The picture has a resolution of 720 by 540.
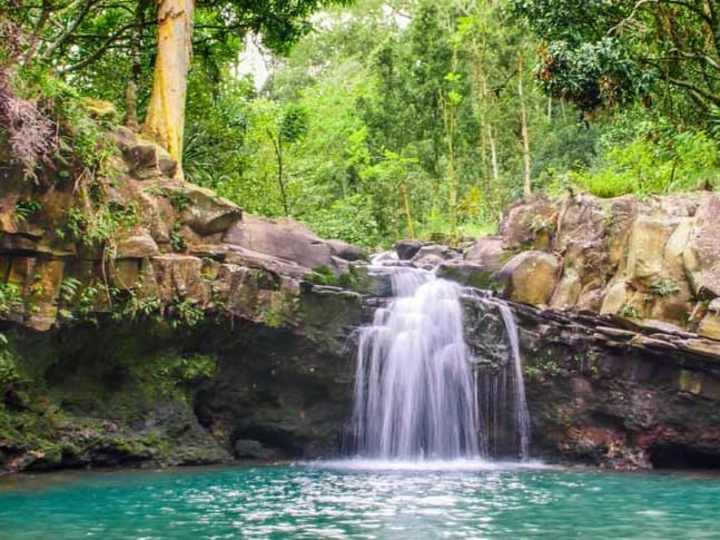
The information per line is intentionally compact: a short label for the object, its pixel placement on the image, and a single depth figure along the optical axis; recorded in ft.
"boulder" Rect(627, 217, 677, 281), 50.39
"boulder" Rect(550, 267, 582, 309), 53.36
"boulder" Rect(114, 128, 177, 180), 49.19
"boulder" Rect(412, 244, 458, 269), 67.97
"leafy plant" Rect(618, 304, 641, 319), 50.34
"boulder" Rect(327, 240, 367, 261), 63.05
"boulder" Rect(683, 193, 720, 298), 48.37
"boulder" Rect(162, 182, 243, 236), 50.70
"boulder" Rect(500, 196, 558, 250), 58.13
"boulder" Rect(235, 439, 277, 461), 55.62
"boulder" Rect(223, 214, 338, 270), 54.08
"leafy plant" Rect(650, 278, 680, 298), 49.80
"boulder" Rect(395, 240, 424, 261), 78.84
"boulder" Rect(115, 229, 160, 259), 46.09
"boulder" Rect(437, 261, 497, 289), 59.26
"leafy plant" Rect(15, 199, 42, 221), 41.83
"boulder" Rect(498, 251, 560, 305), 54.90
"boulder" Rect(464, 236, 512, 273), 60.08
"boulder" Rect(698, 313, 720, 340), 47.57
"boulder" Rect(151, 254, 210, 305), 47.91
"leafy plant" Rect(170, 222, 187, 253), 50.08
